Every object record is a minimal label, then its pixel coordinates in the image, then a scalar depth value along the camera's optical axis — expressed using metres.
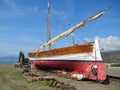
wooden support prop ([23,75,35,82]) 5.77
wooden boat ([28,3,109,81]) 6.15
